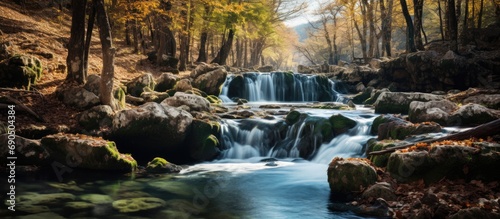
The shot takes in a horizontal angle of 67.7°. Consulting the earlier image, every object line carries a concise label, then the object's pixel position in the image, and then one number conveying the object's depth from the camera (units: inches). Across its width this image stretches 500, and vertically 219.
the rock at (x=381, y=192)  280.2
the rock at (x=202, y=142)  492.1
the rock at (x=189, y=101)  609.3
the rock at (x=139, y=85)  716.7
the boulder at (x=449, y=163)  277.4
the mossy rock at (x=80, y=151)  384.5
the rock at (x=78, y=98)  502.6
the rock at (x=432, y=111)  455.6
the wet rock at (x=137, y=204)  285.6
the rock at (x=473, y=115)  431.8
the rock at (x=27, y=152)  367.2
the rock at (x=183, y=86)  772.6
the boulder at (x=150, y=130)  462.6
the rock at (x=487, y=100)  506.3
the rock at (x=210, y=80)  894.4
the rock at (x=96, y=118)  470.0
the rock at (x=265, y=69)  1601.9
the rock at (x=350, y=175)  307.3
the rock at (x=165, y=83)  798.5
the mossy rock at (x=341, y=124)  518.8
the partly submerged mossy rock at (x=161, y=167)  406.3
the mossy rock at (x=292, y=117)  563.5
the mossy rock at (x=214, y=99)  831.1
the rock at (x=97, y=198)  300.0
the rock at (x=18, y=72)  499.1
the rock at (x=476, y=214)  217.2
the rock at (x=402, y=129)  393.7
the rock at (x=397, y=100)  601.8
